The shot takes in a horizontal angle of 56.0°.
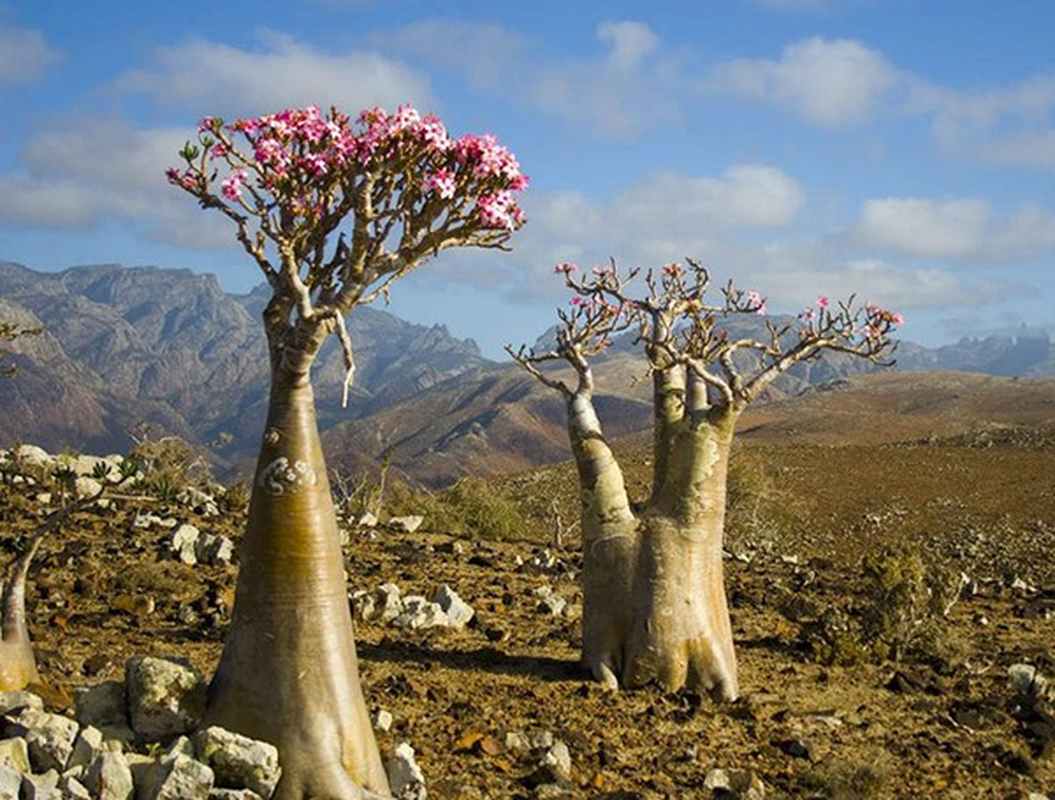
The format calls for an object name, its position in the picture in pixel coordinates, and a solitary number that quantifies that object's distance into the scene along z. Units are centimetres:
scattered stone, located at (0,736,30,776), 490
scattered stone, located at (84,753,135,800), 478
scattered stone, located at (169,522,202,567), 1187
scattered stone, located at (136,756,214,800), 479
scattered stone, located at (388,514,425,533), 1658
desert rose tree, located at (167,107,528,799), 543
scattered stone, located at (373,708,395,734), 687
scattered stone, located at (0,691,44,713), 563
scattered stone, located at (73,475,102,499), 1460
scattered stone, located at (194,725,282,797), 511
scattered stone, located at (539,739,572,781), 631
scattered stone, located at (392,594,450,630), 1005
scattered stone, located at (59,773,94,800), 471
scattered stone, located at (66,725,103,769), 510
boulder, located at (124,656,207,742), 572
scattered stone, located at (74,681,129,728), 582
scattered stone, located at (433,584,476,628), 1021
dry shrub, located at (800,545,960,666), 964
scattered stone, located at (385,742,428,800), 571
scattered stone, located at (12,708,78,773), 509
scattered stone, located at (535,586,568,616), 1124
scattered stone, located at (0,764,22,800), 445
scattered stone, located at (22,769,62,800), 456
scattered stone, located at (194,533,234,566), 1203
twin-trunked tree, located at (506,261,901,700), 819
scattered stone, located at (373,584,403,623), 1024
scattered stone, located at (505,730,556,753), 672
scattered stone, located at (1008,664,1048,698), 849
